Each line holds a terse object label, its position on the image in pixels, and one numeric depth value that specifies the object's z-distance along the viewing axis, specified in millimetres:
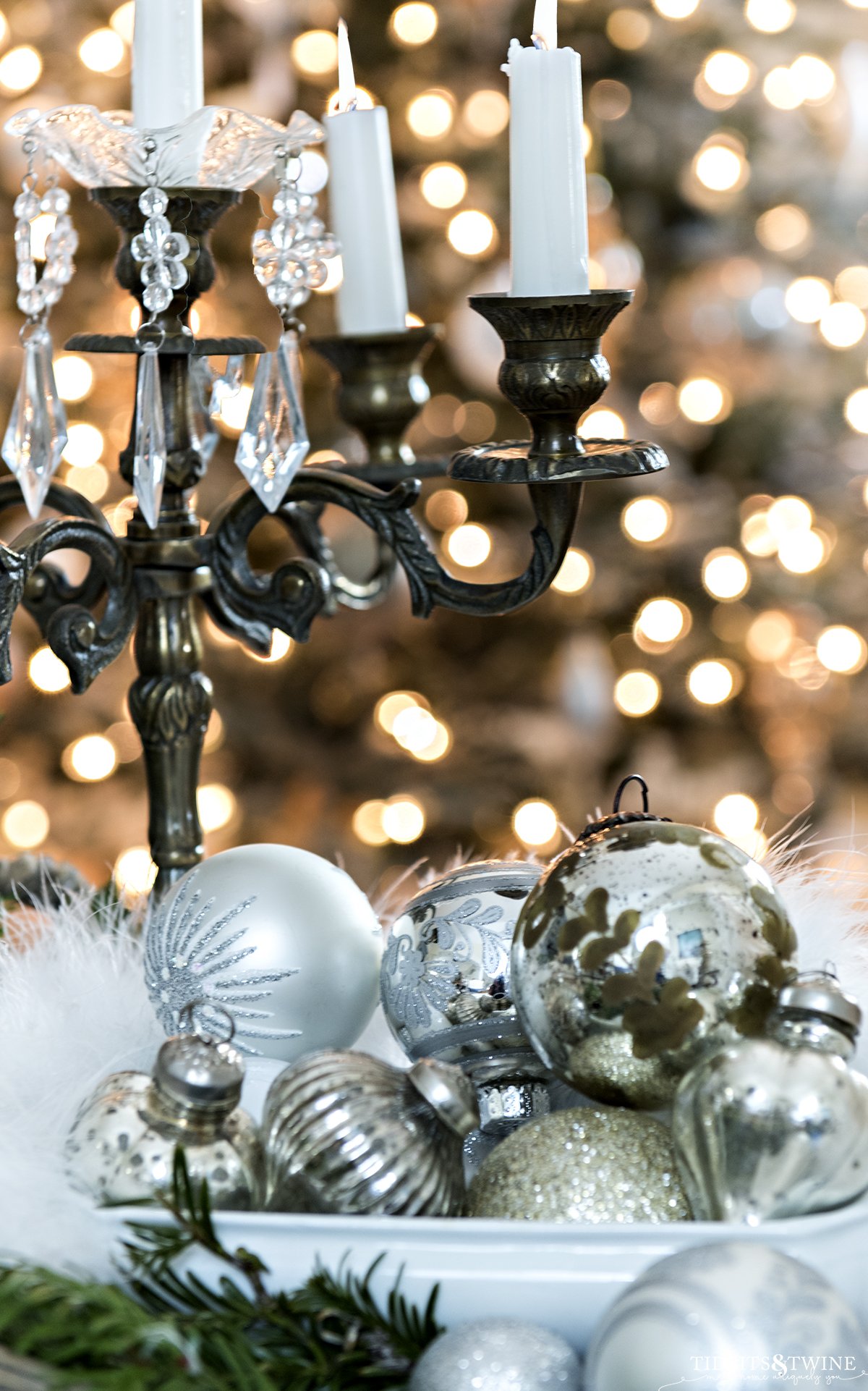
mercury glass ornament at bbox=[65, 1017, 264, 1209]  910
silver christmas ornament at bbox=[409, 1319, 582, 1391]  868
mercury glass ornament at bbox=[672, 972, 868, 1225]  891
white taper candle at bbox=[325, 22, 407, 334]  1105
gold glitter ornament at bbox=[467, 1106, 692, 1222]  913
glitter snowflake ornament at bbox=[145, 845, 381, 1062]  1001
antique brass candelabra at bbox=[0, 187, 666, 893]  997
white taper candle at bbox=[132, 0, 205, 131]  1009
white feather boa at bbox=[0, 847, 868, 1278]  899
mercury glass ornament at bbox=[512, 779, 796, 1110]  935
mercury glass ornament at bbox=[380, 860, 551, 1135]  989
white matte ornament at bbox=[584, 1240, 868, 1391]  850
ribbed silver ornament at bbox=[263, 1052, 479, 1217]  909
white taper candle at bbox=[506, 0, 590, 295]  992
